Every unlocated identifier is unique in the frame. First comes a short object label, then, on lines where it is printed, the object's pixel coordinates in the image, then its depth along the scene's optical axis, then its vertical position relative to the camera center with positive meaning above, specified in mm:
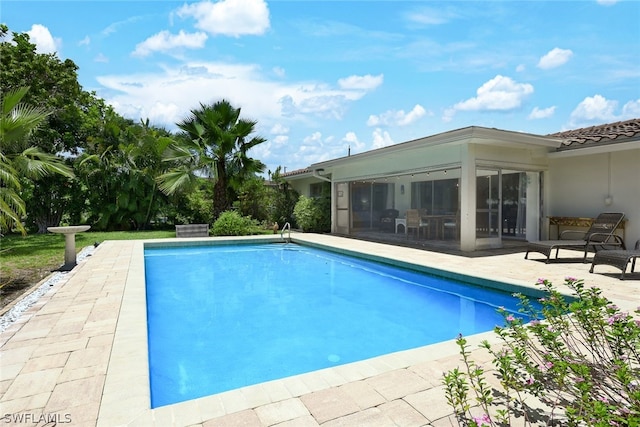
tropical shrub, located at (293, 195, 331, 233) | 16719 -341
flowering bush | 2057 -1097
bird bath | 8031 -846
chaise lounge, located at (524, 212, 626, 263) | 8329 -820
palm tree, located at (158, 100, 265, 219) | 15414 +2510
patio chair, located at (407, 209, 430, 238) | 12696 -522
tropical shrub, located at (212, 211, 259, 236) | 15516 -766
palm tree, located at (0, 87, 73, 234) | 5883 +1384
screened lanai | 10109 +707
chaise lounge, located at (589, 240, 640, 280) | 6566 -962
